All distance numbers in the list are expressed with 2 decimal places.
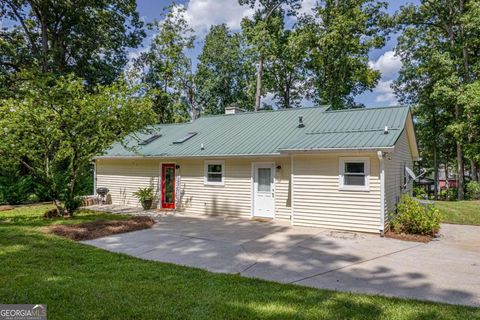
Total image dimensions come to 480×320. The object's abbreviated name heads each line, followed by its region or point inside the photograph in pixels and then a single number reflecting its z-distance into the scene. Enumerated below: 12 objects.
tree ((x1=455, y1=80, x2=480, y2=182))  15.66
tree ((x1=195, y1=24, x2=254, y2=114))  28.34
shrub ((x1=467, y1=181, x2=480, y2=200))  17.65
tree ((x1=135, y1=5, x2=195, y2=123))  26.89
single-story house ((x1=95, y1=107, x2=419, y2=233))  9.37
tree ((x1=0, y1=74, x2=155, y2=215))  10.22
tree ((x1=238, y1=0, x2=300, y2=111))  22.64
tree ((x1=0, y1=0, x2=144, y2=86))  18.70
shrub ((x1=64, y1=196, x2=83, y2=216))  11.52
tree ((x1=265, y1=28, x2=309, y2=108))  23.25
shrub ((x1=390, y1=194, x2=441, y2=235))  8.89
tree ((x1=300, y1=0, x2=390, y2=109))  21.89
